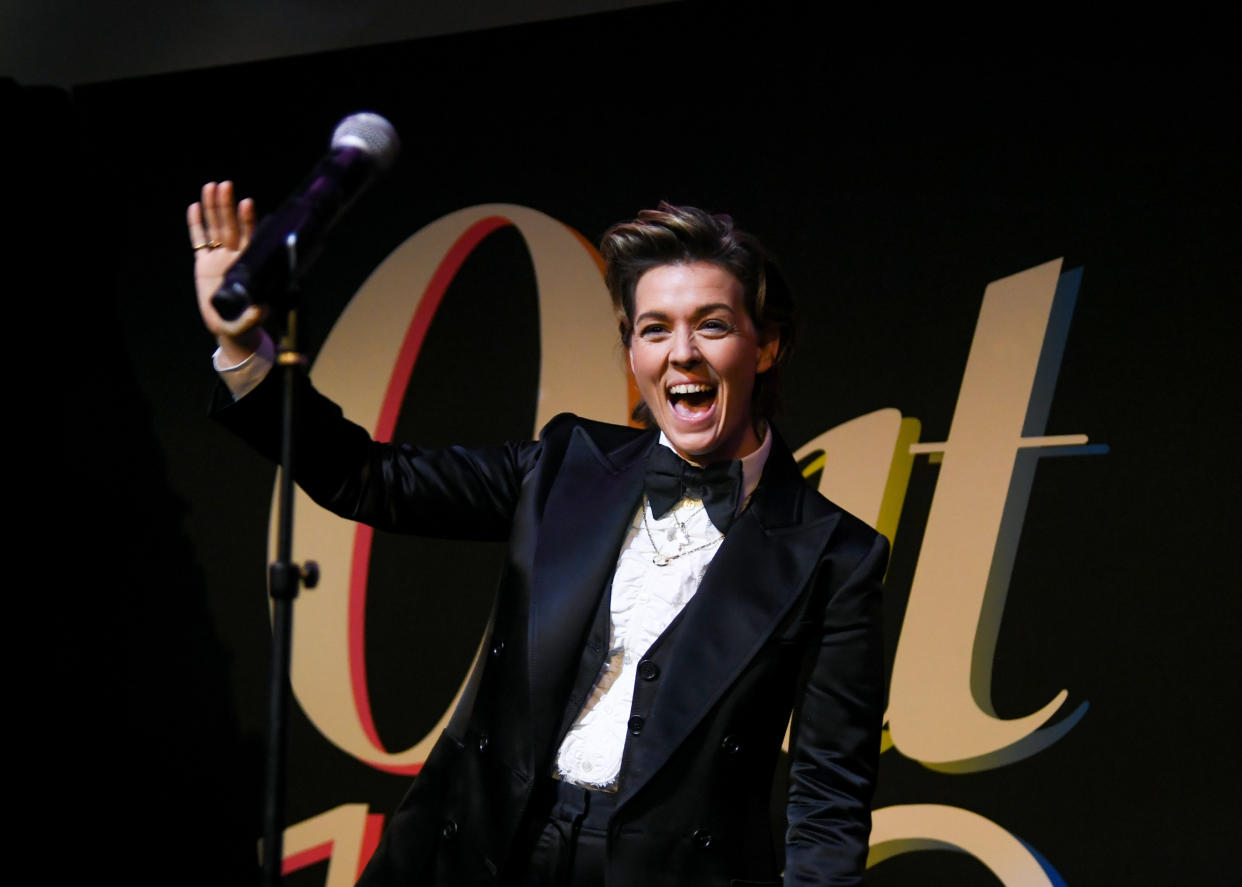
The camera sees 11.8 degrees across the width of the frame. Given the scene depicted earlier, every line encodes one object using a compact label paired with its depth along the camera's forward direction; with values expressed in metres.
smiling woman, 5.72
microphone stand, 5.48
